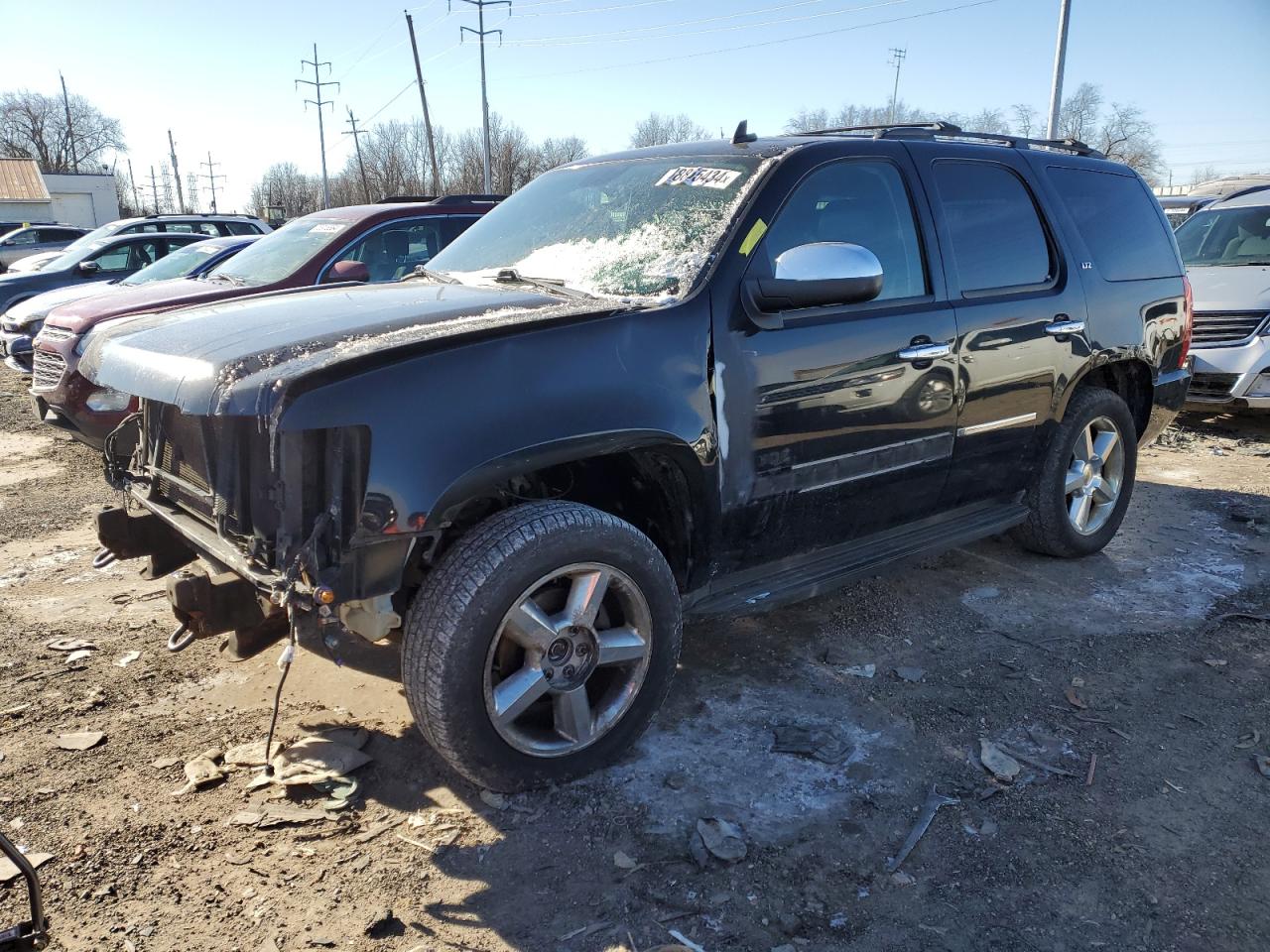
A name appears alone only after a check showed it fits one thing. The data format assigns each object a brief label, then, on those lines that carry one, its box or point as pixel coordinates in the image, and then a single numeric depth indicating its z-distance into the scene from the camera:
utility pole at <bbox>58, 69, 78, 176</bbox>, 75.56
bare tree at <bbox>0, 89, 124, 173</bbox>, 78.12
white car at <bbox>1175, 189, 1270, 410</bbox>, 7.71
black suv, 2.42
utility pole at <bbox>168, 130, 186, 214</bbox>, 78.79
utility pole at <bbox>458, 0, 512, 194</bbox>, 37.30
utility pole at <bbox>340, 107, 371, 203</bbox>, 56.54
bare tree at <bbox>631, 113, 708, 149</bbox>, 63.45
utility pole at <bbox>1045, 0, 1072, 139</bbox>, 17.89
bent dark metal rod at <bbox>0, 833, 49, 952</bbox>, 1.83
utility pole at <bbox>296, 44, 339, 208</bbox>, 53.00
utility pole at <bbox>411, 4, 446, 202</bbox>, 39.68
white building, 47.55
